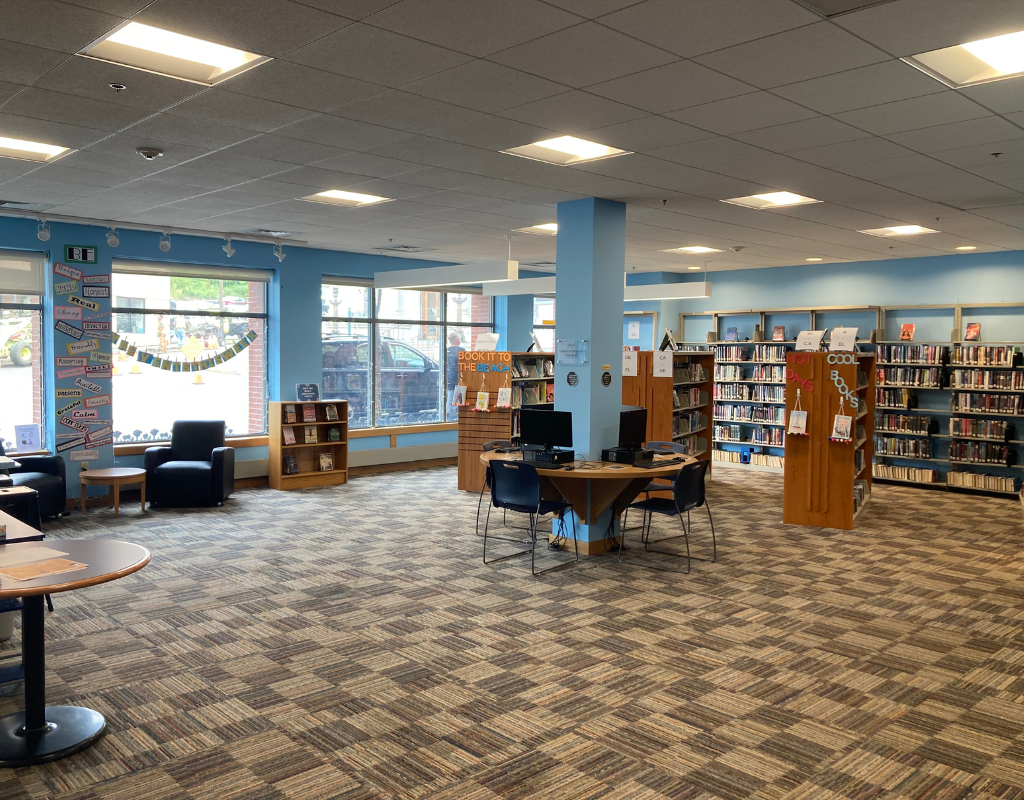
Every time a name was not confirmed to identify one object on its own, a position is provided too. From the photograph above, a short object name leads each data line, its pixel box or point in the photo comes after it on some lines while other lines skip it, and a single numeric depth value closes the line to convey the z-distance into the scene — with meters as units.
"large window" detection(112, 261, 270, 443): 10.01
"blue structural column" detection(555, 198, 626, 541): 7.33
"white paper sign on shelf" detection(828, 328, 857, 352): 8.88
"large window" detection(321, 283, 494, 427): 12.16
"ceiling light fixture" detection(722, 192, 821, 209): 7.37
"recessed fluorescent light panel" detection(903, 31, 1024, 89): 3.82
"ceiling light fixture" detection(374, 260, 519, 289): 8.90
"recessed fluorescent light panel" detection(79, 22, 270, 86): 3.83
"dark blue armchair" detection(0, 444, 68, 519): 8.12
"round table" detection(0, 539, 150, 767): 3.45
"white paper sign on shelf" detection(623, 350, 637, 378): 9.52
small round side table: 8.63
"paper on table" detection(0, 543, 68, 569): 3.57
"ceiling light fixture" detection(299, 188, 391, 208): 7.50
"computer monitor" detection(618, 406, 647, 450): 7.21
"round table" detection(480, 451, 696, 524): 6.60
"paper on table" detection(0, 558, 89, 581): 3.34
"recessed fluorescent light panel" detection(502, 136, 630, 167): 5.65
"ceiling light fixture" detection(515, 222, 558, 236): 9.30
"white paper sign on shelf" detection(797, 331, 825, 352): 8.87
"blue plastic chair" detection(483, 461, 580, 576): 6.52
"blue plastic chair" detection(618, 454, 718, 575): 6.64
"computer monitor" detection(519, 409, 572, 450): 6.96
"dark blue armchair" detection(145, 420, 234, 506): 9.12
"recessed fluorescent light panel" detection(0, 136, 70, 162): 5.88
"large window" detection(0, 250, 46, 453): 8.93
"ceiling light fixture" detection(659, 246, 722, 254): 11.09
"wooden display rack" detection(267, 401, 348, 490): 10.53
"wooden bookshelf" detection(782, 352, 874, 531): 8.23
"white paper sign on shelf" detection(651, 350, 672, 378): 10.25
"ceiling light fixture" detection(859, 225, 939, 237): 9.05
